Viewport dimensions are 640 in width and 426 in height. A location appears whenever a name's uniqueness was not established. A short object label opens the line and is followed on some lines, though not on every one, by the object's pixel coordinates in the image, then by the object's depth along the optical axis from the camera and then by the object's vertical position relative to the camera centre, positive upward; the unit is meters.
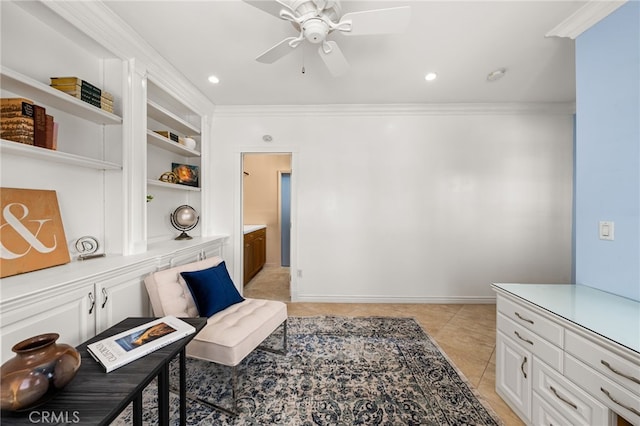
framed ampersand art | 1.37 -0.12
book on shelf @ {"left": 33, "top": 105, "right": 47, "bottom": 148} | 1.45 +0.49
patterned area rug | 1.54 -1.21
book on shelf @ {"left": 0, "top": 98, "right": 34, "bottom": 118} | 1.37 +0.56
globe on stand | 2.85 -0.08
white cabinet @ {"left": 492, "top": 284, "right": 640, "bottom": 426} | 1.01 -0.67
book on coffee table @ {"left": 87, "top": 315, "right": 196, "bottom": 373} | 1.05 -0.59
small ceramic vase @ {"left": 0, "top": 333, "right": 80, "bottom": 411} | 0.77 -0.52
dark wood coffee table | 0.79 -0.63
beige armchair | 1.58 -0.77
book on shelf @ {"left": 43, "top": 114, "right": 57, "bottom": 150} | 1.51 +0.47
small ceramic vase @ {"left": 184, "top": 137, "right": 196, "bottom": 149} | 2.90 +0.79
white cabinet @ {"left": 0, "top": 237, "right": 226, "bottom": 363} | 1.18 -0.50
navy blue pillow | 1.89 -0.61
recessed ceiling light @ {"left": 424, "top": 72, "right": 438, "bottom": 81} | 2.56 +1.39
